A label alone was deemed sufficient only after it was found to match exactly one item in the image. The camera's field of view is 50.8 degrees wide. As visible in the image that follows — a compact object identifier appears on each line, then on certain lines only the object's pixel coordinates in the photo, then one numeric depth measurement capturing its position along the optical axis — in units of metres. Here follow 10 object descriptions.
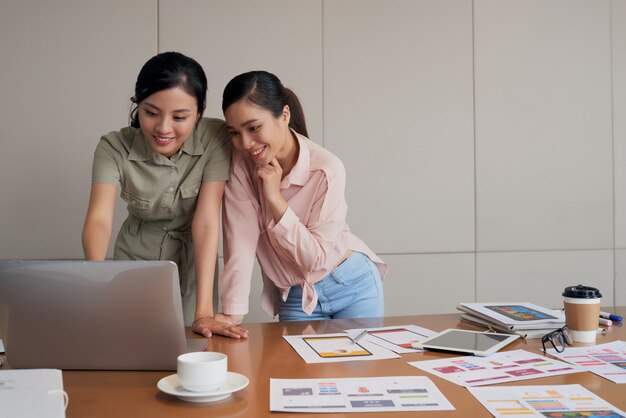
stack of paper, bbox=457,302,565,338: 1.74
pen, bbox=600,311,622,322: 1.90
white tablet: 1.54
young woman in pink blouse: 1.97
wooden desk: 1.13
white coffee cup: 1.16
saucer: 1.16
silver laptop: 1.27
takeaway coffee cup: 1.64
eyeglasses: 1.57
